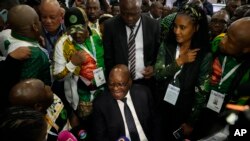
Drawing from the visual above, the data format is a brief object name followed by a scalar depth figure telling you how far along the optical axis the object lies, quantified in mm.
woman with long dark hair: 2693
